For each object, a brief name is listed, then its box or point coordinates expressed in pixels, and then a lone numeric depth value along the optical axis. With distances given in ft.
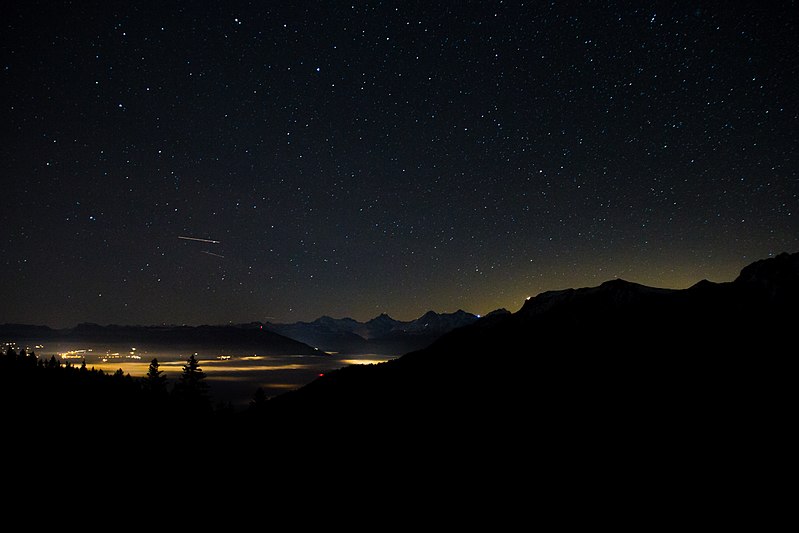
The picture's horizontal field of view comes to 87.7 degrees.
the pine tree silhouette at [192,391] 202.59
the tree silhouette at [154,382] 220.14
